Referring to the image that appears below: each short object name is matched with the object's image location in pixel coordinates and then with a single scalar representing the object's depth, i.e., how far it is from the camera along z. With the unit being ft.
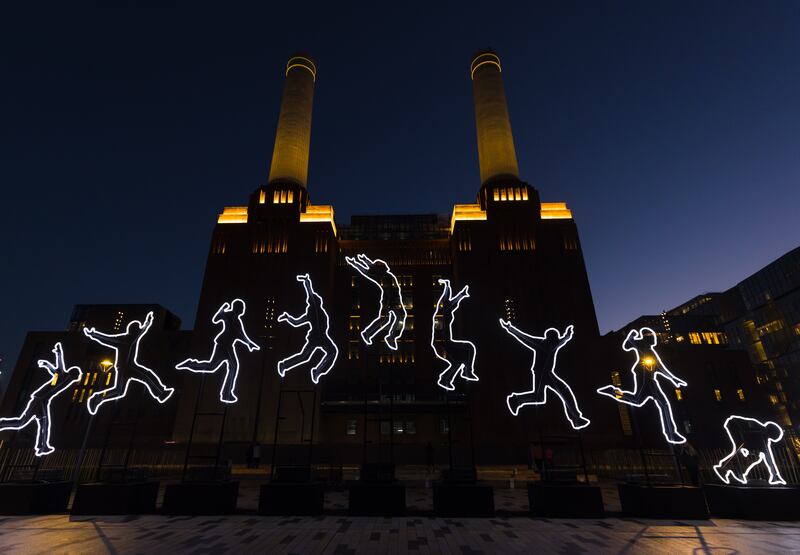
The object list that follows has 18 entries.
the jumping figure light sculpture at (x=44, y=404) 52.60
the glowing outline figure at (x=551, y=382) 52.65
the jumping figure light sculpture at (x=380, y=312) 55.11
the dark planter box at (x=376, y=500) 42.57
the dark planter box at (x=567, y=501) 41.65
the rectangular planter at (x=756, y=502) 40.06
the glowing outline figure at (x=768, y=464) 42.93
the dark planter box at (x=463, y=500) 41.96
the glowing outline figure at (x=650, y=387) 47.88
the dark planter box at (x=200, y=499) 43.45
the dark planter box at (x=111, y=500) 43.19
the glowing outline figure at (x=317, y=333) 59.67
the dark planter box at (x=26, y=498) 43.06
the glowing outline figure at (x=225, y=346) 61.16
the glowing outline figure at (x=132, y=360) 57.14
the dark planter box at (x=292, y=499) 42.75
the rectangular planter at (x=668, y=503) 40.57
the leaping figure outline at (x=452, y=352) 54.13
